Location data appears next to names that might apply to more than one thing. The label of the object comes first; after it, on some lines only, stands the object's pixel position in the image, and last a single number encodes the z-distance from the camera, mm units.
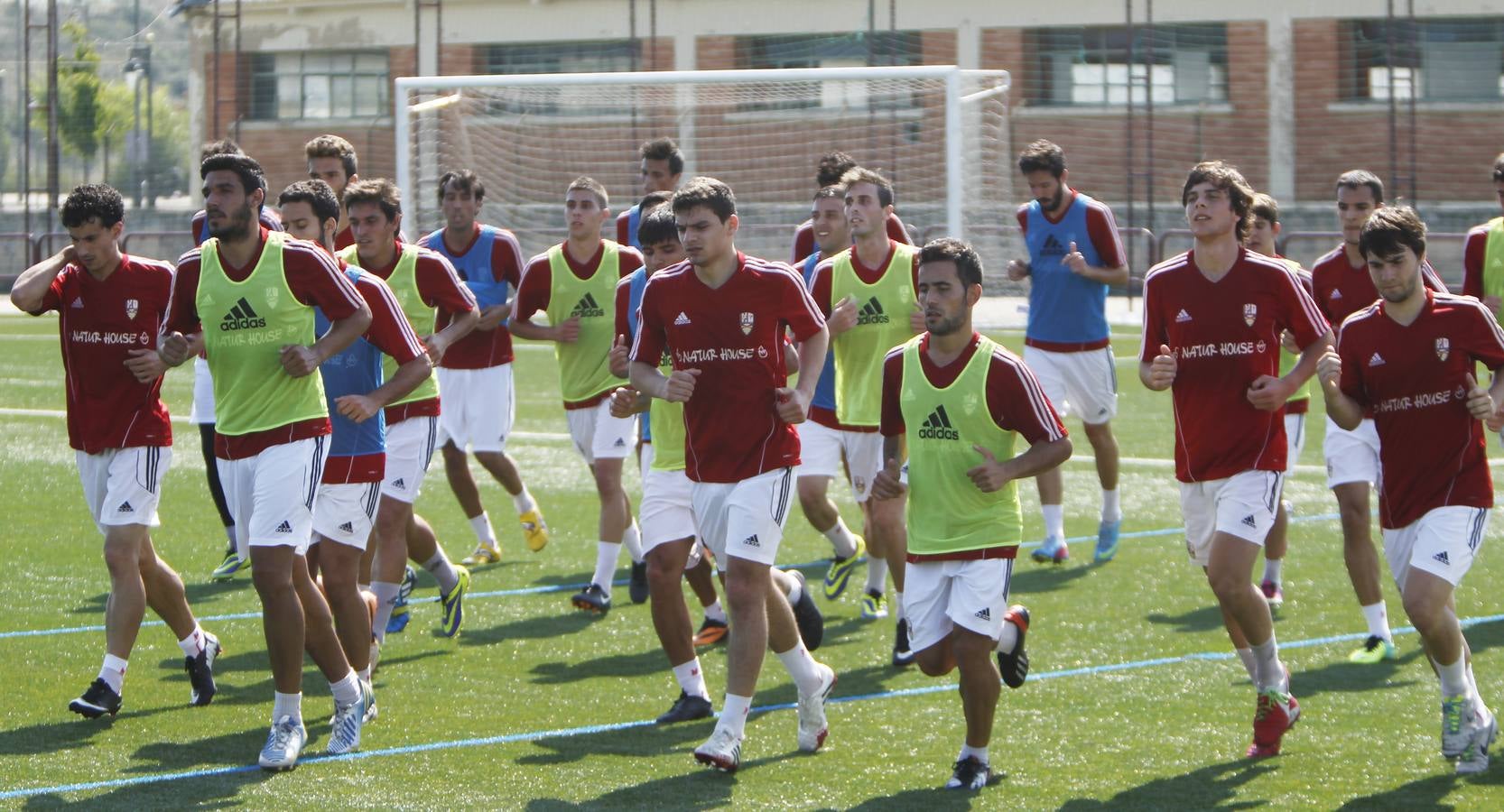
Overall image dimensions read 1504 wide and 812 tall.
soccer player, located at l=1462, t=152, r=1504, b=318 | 17984
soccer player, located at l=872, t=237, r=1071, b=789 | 12547
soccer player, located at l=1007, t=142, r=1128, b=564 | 21609
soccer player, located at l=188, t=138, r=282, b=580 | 20703
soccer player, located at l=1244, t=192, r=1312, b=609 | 17812
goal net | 38281
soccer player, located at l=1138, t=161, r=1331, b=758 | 13352
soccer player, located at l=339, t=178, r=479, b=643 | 16797
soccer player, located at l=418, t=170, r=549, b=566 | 21078
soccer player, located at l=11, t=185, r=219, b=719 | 14586
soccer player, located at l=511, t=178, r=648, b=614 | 19672
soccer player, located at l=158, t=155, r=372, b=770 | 13125
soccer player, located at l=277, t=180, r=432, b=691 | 13914
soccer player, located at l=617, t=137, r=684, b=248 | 21016
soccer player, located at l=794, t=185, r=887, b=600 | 17922
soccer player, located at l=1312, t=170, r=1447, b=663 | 16156
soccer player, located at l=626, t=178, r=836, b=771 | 13289
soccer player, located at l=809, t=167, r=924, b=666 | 17109
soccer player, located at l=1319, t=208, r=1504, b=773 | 12742
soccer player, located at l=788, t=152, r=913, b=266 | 20312
